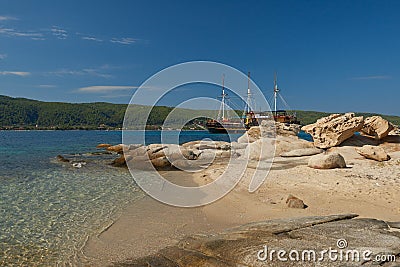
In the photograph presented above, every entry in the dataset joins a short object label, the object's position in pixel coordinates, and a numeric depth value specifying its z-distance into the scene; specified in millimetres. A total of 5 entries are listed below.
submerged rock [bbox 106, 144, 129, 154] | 35038
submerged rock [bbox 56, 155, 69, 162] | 24722
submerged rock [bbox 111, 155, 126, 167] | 21992
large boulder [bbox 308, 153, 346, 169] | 14762
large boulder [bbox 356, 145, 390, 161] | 16422
